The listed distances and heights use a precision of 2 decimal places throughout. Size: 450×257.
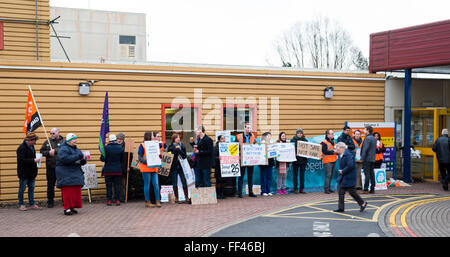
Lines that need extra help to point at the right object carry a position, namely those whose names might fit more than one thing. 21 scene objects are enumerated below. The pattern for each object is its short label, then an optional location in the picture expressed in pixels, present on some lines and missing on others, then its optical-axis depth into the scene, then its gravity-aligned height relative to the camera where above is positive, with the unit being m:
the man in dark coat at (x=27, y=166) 11.20 -1.16
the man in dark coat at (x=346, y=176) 10.32 -1.25
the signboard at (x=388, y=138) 15.18 -0.60
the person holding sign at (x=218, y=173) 12.89 -1.49
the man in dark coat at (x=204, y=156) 12.48 -0.99
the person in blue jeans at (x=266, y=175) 13.45 -1.60
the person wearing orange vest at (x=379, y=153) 14.32 -1.02
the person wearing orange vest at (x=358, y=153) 14.14 -1.01
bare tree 49.38 +7.47
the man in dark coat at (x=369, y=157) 13.52 -1.08
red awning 14.45 +2.38
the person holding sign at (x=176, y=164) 12.16 -1.18
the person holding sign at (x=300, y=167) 13.75 -1.40
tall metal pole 15.70 -0.44
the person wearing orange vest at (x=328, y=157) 13.79 -1.11
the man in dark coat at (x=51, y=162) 11.78 -1.10
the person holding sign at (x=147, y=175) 11.70 -1.42
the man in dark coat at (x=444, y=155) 14.25 -1.06
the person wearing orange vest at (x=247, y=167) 13.22 -1.38
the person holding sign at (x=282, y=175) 13.65 -1.65
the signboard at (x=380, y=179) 14.30 -1.81
